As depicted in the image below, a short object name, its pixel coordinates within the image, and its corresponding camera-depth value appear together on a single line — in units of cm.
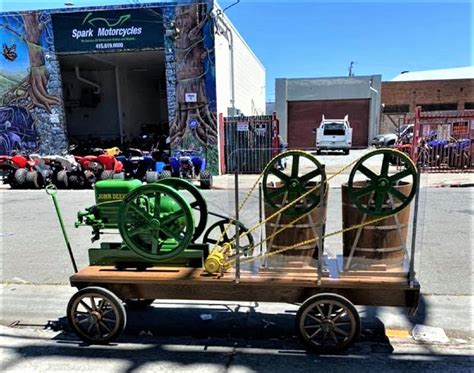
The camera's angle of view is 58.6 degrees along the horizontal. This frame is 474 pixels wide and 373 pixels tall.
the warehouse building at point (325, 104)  2858
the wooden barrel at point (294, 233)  366
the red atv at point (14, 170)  1359
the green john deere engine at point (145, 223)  365
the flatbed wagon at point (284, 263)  343
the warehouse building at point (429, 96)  3092
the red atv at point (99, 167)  1339
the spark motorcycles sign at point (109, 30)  1559
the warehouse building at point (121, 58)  1543
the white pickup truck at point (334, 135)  2186
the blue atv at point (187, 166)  1416
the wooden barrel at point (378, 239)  352
